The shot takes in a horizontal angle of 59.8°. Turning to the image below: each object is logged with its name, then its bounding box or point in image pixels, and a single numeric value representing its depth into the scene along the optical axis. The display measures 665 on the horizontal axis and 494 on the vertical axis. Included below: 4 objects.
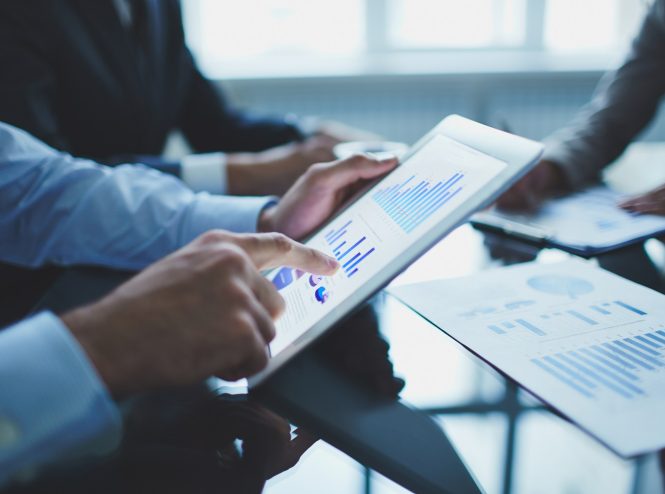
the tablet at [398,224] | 0.44
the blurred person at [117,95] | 0.99
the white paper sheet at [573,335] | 0.37
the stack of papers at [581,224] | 0.72
